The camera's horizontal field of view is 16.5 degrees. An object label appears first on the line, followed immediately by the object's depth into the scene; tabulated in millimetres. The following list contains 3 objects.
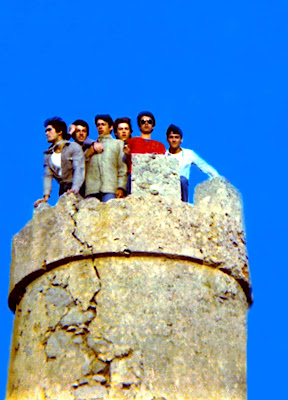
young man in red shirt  10242
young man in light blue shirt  10312
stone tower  8766
